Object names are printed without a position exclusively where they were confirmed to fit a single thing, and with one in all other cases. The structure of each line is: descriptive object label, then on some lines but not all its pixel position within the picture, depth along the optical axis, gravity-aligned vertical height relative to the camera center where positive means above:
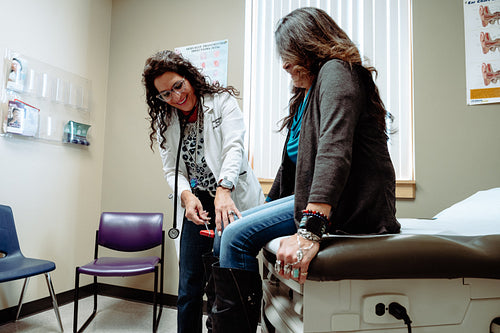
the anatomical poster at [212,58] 2.31 +0.95
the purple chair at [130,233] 2.23 -0.33
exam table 0.69 -0.21
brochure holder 2.01 +0.56
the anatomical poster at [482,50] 1.71 +0.77
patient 0.72 +0.03
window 1.88 +0.78
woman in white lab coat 1.25 +0.15
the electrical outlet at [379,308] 0.70 -0.25
